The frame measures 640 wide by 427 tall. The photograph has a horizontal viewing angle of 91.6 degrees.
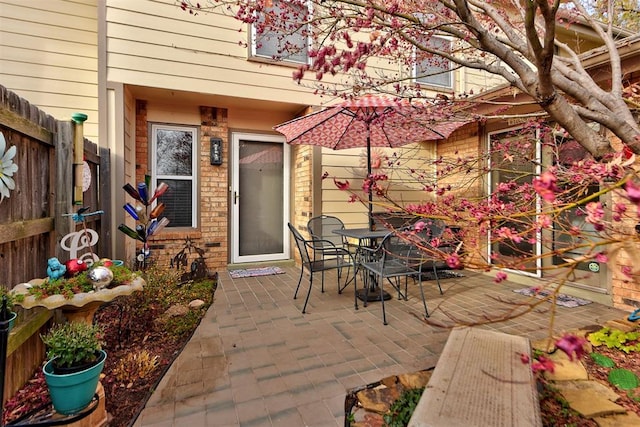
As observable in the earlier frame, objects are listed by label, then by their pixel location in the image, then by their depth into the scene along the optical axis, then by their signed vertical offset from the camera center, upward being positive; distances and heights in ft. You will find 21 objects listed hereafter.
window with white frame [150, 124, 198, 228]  15.74 +2.10
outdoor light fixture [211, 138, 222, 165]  16.14 +3.04
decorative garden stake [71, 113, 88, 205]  8.67 +1.36
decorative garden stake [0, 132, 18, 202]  5.86 +0.78
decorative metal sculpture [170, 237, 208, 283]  14.90 -2.60
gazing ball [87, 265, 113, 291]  6.73 -1.49
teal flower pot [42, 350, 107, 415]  4.96 -2.92
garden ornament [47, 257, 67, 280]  6.68 -1.33
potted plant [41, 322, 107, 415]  5.00 -2.65
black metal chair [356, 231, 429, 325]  10.24 -1.94
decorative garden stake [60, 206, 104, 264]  7.77 -0.81
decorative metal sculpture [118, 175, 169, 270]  11.68 -0.28
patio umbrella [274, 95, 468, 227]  8.54 +3.21
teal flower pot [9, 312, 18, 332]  4.46 -1.59
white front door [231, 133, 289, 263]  17.02 +0.73
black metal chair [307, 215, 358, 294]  15.52 -0.89
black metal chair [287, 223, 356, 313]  11.07 -1.97
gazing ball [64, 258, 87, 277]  6.97 -1.31
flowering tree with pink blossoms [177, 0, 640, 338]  3.59 +2.23
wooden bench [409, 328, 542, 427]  4.24 -2.80
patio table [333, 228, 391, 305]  11.74 -1.63
